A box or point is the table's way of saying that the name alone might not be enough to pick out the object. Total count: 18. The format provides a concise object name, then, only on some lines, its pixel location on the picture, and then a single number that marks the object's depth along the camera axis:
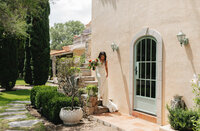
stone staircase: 6.93
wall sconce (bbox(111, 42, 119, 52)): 7.43
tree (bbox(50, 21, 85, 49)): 58.24
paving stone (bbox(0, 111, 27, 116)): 7.25
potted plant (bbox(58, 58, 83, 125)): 7.65
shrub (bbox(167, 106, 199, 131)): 4.19
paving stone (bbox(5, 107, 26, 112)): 8.12
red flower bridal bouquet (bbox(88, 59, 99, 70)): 7.50
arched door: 6.02
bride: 7.32
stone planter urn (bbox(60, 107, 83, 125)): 5.89
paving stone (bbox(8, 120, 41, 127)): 5.93
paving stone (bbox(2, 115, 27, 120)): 6.71
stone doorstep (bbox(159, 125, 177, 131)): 4.39
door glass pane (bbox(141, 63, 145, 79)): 6.41
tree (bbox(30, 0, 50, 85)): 15.57
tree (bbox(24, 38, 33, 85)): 16.39
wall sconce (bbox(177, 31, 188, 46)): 4.88
